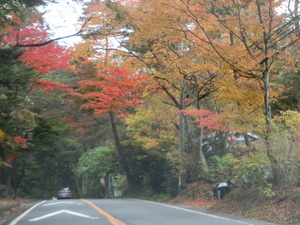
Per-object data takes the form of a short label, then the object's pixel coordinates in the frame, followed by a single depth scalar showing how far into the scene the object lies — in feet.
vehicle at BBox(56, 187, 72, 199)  131.54
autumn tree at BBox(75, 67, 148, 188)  78.85
